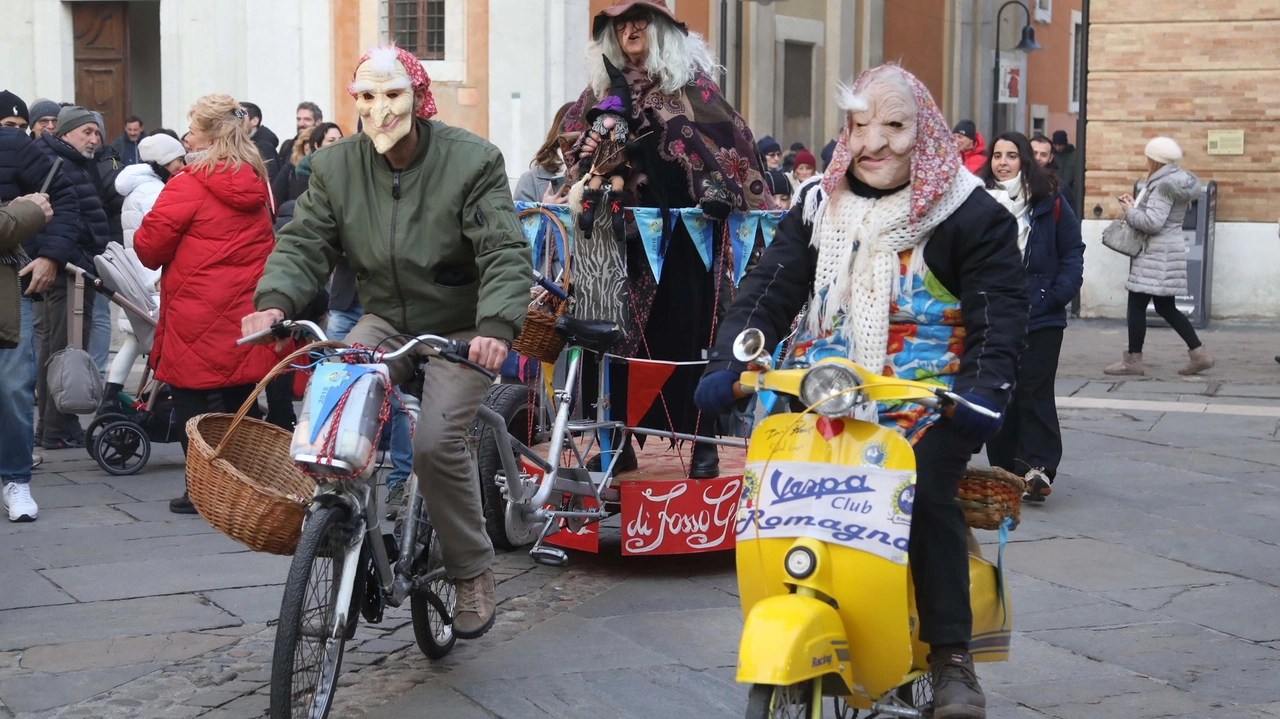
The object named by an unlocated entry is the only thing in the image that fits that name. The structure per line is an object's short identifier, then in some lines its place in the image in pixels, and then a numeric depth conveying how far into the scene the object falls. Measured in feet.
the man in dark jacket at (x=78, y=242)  29.45
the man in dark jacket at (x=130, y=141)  57.36
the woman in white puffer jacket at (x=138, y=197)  28.25
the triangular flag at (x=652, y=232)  21.75
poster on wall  91.25
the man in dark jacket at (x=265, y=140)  38.68
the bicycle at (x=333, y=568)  13.16
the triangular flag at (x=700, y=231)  21.77
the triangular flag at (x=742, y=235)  22.03
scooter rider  12.64
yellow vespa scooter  11.66
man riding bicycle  15.53
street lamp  96.58
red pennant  22.07
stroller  27.84
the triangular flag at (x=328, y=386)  13.57
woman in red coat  23.61
